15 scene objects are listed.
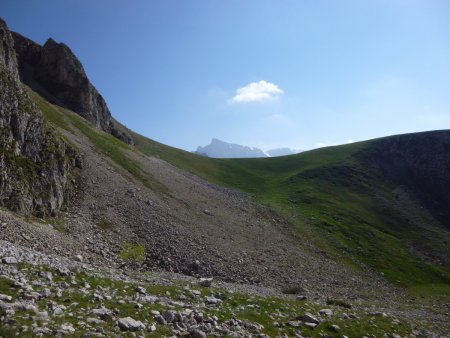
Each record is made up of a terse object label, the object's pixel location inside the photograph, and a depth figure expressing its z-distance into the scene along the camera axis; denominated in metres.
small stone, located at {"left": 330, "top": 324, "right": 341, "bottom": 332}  21.71
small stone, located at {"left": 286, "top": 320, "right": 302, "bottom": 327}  20.45
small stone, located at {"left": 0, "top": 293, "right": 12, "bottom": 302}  13.56
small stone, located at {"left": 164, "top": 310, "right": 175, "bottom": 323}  15.75
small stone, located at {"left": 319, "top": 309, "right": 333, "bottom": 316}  24.94
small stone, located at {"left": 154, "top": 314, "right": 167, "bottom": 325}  15.32
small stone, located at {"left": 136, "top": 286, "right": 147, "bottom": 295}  19.64
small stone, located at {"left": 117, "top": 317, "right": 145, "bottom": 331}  13.79
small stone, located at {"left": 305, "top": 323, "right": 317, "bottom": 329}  20.99
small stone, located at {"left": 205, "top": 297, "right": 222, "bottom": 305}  20.81
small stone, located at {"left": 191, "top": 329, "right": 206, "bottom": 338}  14.74
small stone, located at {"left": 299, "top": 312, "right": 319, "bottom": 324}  22.00
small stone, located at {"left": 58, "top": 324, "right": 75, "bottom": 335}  12.15
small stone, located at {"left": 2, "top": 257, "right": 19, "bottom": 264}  17.69
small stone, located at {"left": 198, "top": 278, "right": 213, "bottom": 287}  27.74
